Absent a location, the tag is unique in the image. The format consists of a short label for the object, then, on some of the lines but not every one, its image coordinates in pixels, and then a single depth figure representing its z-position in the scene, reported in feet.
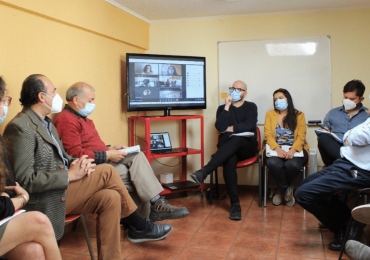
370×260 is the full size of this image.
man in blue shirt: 10.71
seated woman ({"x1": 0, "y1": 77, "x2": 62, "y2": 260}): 5.12
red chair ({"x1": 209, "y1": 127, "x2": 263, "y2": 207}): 12.22
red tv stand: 12.51
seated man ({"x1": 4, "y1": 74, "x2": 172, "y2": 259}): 6.58
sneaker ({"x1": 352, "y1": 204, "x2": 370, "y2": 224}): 6.42
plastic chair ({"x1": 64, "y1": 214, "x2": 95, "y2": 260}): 7.68
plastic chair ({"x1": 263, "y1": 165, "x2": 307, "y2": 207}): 12.14
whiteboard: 13.75
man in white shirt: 8.05
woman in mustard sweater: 12.04
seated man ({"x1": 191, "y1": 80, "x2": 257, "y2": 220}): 11.68
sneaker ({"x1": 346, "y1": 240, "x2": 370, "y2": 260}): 5.92
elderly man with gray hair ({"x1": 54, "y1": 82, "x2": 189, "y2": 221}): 9.02
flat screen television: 12.71
